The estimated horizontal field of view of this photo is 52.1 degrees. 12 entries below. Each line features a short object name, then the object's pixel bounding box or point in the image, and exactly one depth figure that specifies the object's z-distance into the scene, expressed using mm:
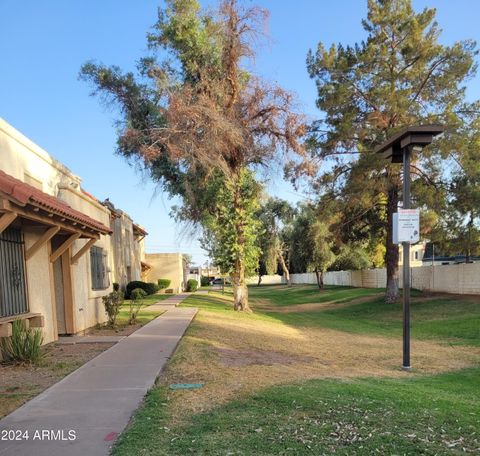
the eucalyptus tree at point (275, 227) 54250
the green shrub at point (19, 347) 8281
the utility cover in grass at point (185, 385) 6441
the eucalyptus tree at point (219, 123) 18141
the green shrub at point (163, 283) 42156
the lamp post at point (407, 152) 8719
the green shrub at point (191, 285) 46156
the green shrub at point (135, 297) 14458
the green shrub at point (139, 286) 32034
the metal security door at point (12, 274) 8792
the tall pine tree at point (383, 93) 23266
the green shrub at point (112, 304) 13516
